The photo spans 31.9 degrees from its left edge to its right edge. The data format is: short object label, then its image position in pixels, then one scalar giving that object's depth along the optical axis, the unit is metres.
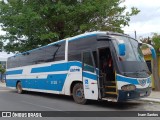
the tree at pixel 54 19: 21.52
